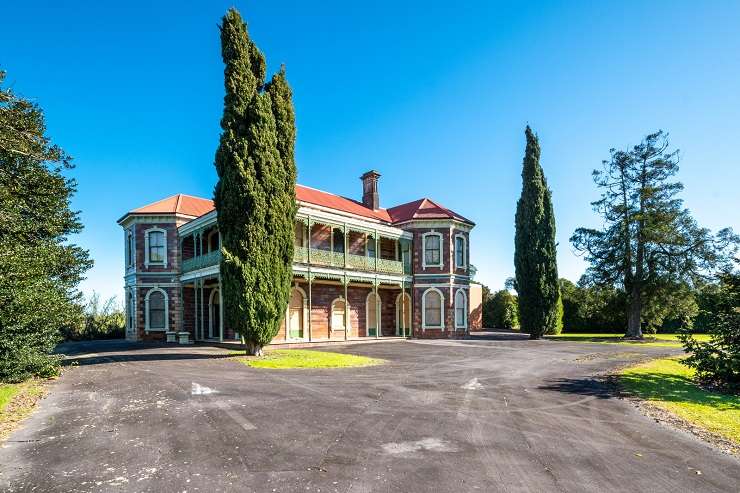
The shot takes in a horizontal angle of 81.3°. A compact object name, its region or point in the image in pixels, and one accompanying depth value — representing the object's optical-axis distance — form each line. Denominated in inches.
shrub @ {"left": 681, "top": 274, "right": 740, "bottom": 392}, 410.9
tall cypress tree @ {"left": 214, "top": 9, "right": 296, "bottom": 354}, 624.8
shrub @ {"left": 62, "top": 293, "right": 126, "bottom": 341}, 1097.4
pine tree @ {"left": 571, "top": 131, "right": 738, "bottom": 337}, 1135.6
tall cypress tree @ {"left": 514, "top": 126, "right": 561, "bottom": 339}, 1129.4
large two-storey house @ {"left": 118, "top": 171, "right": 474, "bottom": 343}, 920.3
